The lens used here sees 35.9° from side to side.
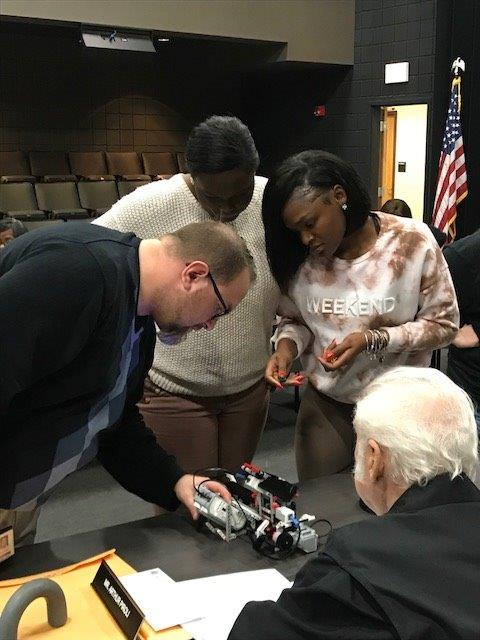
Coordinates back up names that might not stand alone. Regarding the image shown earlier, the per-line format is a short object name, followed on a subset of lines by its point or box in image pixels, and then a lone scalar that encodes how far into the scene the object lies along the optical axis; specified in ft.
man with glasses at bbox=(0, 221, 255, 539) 3.93
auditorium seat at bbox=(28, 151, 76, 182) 32.50
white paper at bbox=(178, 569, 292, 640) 4.06
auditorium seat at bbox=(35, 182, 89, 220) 29.01
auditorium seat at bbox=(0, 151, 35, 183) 31.68
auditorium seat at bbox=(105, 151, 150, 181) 33.76
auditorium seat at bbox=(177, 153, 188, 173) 34.81
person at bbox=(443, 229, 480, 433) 7.81
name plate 3.90
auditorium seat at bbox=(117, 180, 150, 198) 31.09
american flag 25.95
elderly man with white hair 3.07
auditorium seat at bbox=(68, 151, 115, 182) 33.24
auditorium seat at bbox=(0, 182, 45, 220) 27.94
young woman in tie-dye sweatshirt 5.96
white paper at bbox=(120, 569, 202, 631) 4.12
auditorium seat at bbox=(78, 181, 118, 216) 30.04
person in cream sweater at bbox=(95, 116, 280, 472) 6.40
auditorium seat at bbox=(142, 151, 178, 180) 34.27
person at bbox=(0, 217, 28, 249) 15.10
